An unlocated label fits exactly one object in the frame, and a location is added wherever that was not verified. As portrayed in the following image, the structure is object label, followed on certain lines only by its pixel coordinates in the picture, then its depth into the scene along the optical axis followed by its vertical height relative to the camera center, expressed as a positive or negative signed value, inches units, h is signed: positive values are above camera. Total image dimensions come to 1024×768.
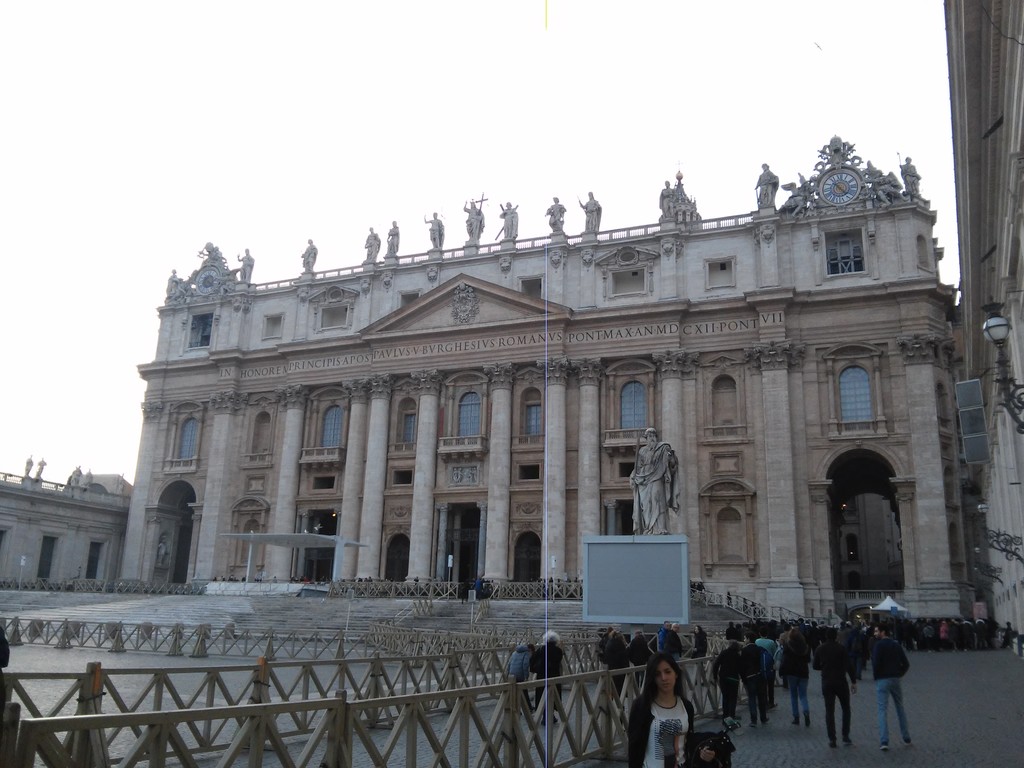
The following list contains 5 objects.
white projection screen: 767.1 +13.7
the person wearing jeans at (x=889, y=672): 467.5 -34.8
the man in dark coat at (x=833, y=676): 474.0 -38.9
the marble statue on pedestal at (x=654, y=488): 1005.8 +120.8
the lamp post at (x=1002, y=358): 505.7 +140.7
